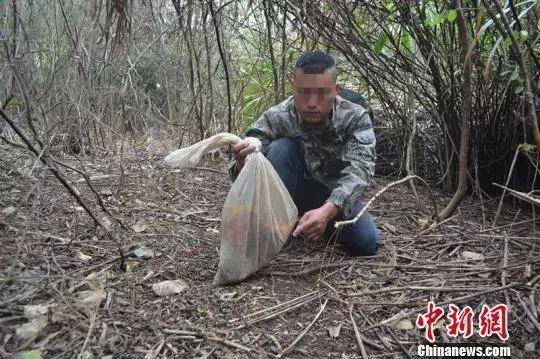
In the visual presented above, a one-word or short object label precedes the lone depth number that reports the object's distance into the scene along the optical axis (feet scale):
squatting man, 5.74
